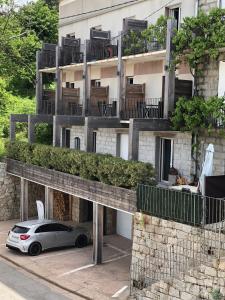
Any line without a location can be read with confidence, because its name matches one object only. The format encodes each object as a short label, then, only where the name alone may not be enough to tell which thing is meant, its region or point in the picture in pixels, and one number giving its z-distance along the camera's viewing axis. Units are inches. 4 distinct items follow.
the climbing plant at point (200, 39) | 728.3
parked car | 901.2
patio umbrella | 664.7
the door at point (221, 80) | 753.6
